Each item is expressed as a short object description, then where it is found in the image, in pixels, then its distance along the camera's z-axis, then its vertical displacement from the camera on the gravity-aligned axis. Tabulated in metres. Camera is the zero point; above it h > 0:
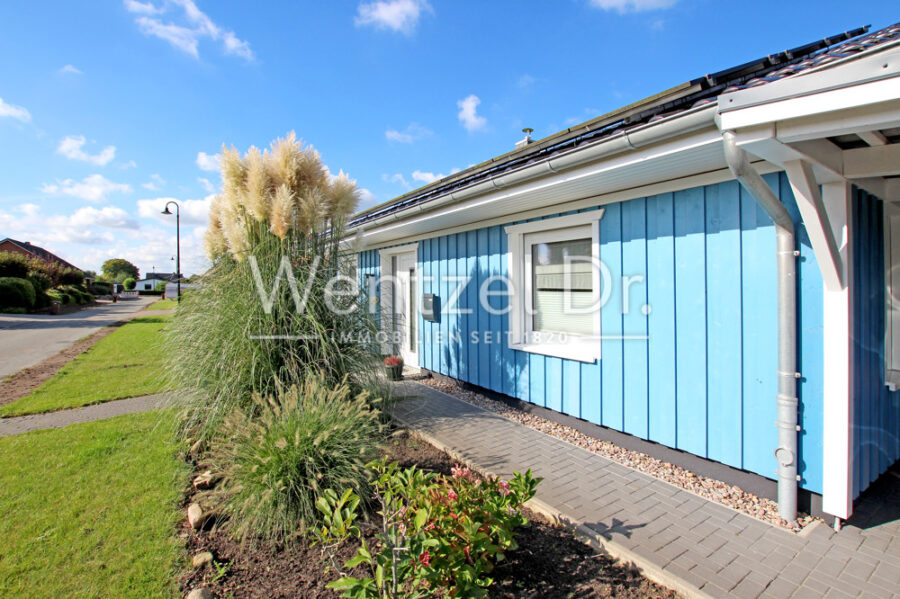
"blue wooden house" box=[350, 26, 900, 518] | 2.19 +0.23
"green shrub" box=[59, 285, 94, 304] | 27.48 +0.53
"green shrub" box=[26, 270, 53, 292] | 22.14 +1.22
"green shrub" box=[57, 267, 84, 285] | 29.75 +1.93
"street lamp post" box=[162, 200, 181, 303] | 19.67 +3.73
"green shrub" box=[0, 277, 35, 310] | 20.25 +0.46
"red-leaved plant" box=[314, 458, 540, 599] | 1.62 -1.06
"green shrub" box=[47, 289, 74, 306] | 23.64 +0.33
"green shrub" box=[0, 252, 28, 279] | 22.05 +2.05
